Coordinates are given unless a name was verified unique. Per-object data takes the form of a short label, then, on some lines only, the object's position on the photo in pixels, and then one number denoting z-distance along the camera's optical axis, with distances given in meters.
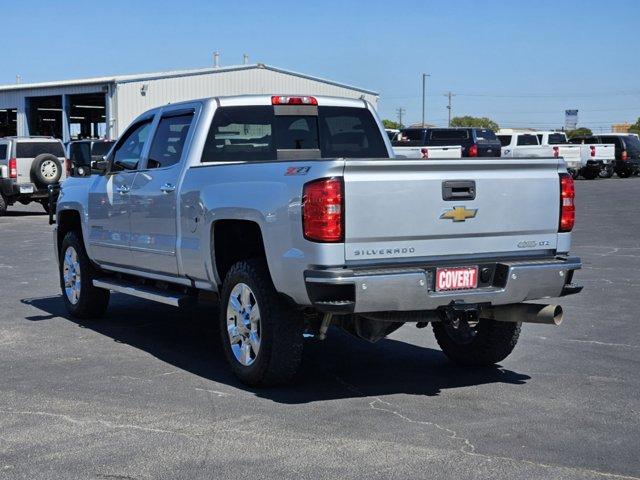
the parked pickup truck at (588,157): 41.75
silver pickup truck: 6.23
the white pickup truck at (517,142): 41.03
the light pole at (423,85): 111.06
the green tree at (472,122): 153.75
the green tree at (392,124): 142.43
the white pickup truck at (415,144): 31.80
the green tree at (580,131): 121.62
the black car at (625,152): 44.91
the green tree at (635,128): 118.12
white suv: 24.78
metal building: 41.78
